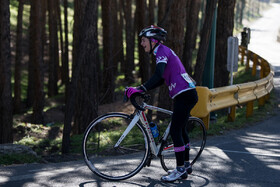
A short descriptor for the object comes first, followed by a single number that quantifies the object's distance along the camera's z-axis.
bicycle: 5.96
